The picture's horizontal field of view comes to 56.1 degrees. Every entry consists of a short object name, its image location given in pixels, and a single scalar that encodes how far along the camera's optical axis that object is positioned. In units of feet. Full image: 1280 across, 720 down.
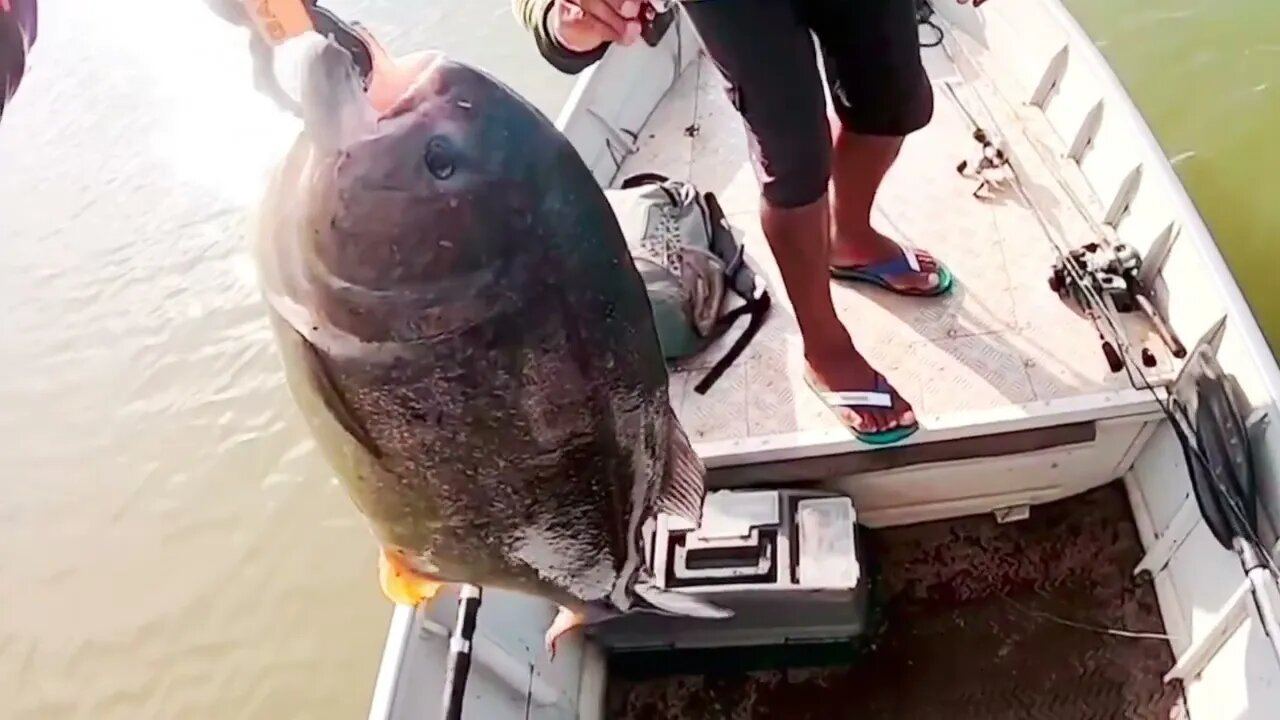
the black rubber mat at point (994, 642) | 8.55
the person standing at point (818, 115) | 6.61
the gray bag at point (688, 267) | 9.50
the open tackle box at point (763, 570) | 8.27
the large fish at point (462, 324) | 3.33
